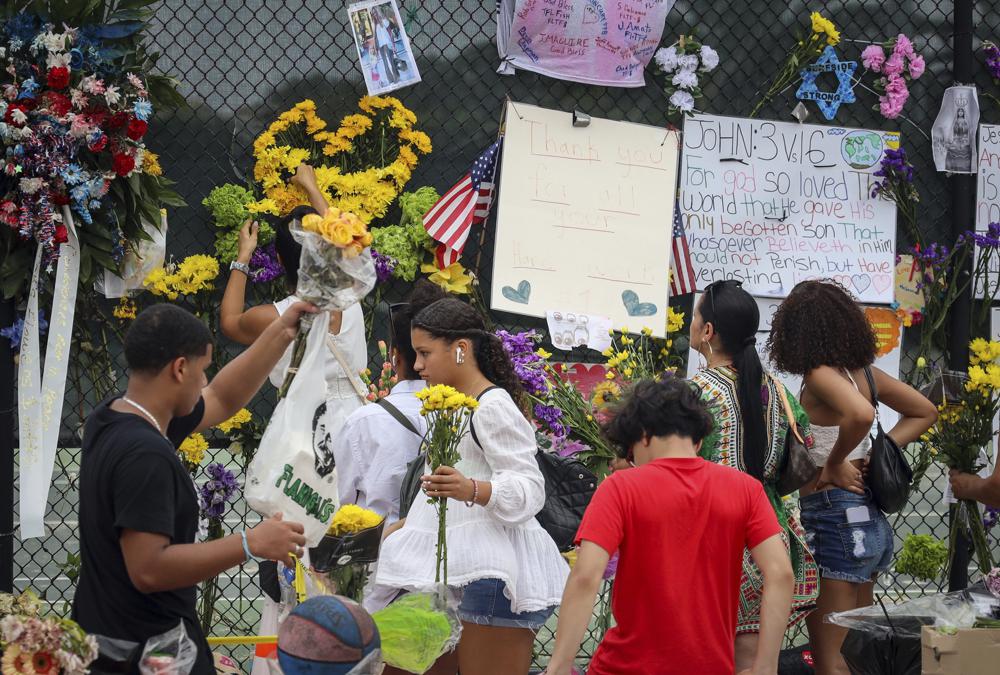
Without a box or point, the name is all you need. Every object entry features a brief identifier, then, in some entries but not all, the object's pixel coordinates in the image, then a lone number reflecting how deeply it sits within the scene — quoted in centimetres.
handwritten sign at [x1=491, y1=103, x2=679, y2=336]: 1150
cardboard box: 726
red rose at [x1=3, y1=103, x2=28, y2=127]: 887
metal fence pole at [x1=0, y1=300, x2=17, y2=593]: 939
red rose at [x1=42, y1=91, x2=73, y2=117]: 901
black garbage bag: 817
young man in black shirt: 554
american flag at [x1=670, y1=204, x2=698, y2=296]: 1191
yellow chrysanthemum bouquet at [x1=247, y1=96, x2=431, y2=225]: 1089
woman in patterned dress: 809
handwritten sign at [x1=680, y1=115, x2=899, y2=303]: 1204
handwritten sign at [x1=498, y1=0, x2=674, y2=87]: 1156
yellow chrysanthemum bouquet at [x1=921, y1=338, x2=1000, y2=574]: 1027
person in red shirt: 629
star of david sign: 1224
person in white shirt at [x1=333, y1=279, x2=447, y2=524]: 806
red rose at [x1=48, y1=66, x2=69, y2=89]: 893
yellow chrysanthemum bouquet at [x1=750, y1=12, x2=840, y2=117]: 1206
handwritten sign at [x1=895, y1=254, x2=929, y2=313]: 1234
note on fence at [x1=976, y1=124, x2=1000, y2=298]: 1259
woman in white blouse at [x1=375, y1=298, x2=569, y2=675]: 729
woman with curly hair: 910
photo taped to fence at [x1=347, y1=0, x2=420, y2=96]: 1112
